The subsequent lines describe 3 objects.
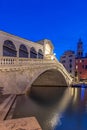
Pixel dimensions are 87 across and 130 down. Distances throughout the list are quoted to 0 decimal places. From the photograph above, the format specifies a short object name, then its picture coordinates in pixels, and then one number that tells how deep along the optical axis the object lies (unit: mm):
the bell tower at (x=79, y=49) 40232
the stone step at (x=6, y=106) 3311
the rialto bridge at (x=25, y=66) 6293
